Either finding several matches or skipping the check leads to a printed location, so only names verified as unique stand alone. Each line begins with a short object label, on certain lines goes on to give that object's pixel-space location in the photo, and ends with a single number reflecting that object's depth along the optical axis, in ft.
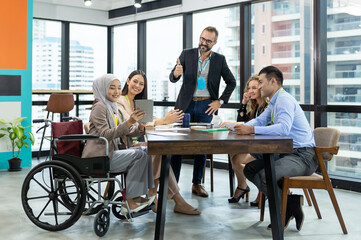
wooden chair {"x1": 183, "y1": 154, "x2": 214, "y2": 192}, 14.33
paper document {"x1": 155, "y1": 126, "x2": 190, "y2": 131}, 11.15
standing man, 14.61
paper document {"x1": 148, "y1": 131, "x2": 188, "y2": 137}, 9.59
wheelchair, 10.16
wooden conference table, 8.23
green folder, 10.51
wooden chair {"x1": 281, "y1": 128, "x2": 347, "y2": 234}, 9.86
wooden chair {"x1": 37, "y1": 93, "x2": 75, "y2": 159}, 21.54
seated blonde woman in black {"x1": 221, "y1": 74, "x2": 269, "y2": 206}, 13.34
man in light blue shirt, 9.61
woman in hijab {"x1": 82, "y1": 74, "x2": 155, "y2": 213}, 10.56
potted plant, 19.10
